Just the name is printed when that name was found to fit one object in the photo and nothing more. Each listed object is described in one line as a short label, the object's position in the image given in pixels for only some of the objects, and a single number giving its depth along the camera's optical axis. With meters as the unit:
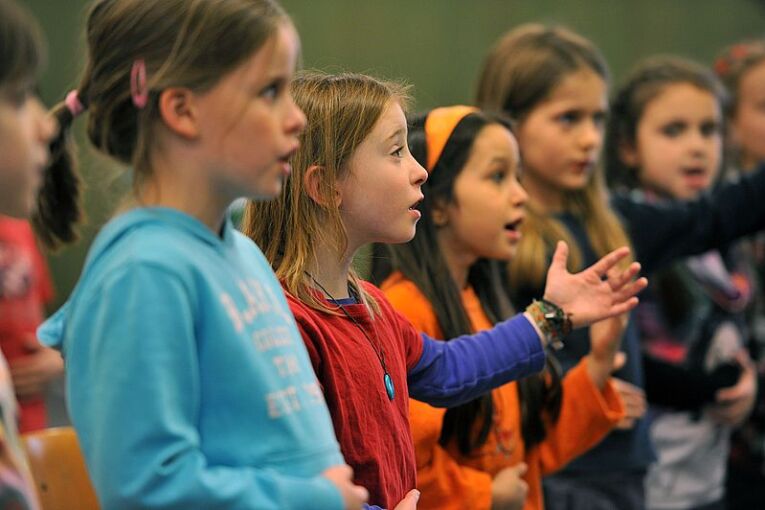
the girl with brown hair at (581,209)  5.41
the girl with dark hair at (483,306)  4.50
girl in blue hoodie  2.48
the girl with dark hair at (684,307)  6.37
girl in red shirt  3.43
